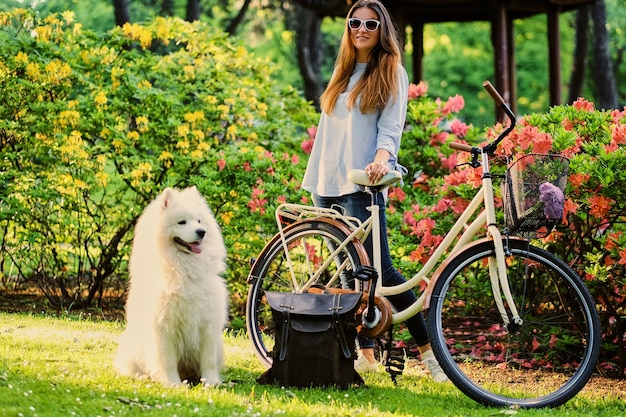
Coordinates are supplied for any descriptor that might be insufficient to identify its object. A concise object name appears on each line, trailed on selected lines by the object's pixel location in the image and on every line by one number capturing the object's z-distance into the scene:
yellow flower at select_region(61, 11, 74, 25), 15.39
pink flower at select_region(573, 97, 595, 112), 11.28
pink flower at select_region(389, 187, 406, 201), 13.54
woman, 9.61
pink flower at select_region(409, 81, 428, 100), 14.91
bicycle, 8.34
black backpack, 9.10
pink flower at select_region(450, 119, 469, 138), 14.19
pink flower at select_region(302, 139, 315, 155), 15.09
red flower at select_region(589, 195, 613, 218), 9.98
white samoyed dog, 9.20
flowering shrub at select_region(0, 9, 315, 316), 14.66
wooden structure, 22.94
